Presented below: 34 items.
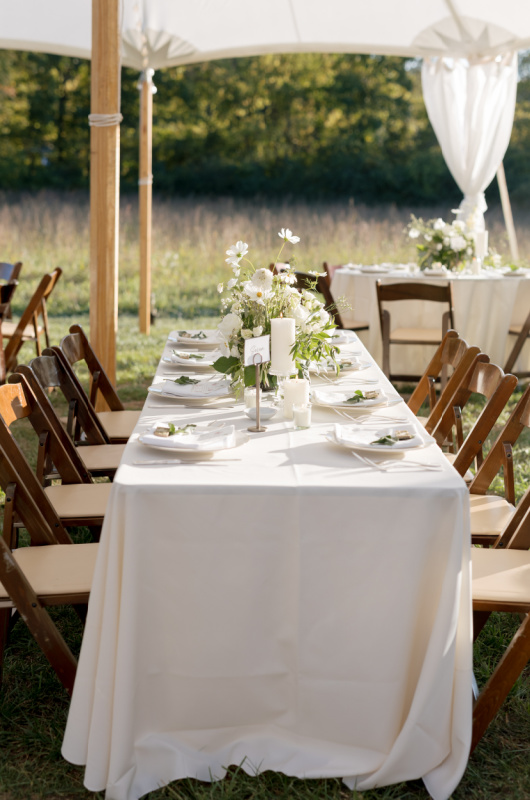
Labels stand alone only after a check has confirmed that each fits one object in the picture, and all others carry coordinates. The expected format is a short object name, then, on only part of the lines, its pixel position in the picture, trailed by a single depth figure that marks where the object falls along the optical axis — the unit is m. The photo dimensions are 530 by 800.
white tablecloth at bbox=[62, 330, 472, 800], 1.94
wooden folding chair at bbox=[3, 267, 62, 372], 5.87
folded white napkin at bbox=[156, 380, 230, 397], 2.96
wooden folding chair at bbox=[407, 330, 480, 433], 3.30
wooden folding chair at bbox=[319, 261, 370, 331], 6.40
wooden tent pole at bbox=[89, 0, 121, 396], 4.40
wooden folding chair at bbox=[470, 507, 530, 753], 2.14
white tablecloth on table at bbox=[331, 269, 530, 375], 6.21
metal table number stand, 2.33
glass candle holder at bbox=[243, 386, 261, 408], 2.80
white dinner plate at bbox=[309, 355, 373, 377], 3.36
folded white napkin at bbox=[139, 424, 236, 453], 2.18
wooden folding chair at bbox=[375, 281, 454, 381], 5.62
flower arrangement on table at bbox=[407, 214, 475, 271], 6.64
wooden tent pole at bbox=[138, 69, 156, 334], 8.48
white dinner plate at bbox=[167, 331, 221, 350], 4.07
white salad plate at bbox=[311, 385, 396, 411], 2.78
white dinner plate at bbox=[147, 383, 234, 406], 2.93
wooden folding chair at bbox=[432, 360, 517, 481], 2.76
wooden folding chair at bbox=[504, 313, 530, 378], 6.12
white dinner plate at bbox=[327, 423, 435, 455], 2.23
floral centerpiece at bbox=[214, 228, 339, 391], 2.78
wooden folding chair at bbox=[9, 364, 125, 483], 2.95
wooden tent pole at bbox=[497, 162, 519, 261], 8.78
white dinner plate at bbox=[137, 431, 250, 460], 2.18
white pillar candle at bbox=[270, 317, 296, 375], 2.56
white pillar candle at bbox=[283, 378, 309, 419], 2.62
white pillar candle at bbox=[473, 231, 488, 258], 6.70
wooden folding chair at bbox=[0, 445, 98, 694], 2.14
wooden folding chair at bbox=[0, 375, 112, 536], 2.54
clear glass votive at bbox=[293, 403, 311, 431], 2.52
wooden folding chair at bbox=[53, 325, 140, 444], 3.64
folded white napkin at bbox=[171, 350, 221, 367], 3.58
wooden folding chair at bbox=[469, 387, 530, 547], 2.58
